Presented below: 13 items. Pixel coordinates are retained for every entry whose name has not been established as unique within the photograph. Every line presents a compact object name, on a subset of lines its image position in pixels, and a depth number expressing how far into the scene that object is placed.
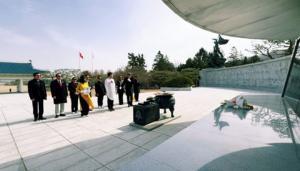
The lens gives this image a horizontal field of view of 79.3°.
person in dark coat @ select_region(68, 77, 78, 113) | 8.52
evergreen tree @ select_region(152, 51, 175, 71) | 55.61
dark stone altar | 5.36
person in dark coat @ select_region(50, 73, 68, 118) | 7.55
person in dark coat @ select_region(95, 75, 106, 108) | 9.62
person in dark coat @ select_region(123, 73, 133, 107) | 9.83
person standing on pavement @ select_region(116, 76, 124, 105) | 10.16
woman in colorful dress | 7.57
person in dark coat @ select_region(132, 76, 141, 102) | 10.77
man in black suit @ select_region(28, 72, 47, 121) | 6.83
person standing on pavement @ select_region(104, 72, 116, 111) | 8.42
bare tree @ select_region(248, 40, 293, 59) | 24.45
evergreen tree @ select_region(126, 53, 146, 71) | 59.16
